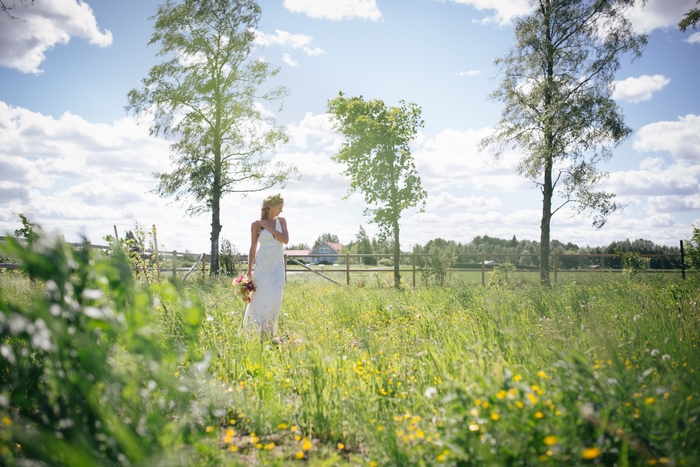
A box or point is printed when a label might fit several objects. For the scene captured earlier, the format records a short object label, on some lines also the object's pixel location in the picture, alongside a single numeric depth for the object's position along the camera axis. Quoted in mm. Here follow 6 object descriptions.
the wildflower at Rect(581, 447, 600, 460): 1565
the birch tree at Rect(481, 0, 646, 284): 14508
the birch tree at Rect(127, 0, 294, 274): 18125
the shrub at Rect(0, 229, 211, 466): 1701
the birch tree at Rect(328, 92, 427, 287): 17469
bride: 5926
